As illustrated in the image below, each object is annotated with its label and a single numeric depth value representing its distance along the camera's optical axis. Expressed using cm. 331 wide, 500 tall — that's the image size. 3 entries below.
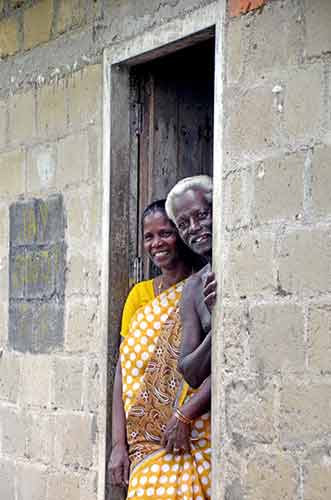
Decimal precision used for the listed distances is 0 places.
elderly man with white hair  445
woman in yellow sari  445
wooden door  538
